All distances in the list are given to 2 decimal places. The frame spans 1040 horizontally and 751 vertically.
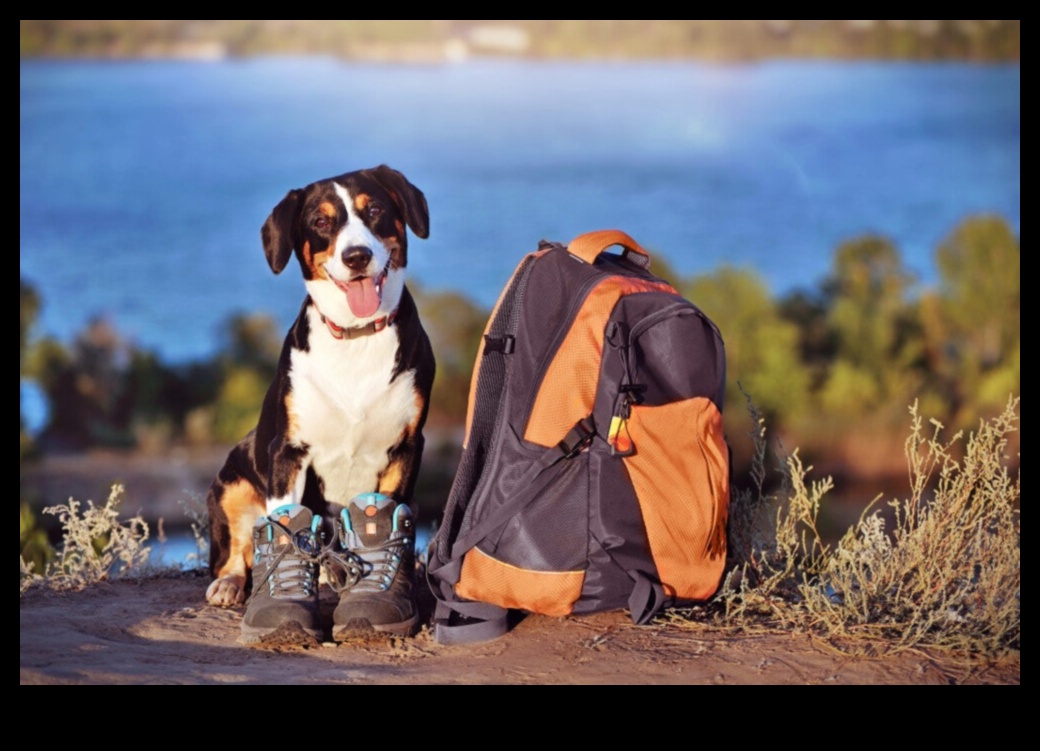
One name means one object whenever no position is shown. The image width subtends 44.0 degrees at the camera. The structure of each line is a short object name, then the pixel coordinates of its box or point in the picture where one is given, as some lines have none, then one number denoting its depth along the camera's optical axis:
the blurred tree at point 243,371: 10.06
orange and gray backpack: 3.45
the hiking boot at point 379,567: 3.54
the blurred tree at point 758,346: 9.64
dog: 3.60
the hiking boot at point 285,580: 3.48
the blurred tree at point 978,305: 10.30
